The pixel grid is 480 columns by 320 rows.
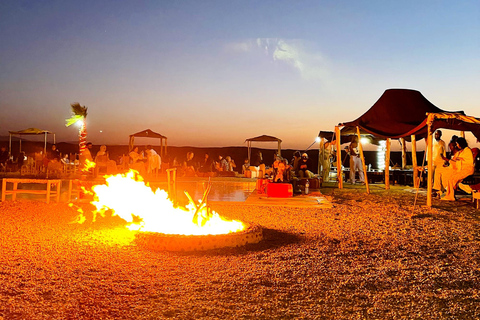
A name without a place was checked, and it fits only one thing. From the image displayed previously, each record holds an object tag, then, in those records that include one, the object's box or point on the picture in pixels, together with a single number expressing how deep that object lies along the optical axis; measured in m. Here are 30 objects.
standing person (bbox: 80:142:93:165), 14.45
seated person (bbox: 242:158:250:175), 23.25
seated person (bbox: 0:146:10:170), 20.41
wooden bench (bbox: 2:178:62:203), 10.18
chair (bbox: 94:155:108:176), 18.95
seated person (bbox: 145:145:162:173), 19.41
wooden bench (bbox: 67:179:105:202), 11.16
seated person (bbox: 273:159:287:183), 12.24
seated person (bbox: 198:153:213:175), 23.03
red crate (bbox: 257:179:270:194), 12.78
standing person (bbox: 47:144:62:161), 18.73
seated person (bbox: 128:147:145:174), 16.25
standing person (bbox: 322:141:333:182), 19.60
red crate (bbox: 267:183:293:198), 11.86
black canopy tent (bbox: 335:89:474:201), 12.40
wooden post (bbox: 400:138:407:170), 20.12
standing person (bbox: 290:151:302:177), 16.83
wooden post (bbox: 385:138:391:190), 16.28
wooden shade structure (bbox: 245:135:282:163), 25.81
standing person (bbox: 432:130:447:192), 13.01
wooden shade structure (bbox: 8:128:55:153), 26.18
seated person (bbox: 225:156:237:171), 23.91
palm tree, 16.79
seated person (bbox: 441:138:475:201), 11.20
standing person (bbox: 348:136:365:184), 19.20
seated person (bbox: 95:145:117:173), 19.10
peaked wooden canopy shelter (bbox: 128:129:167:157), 23.27
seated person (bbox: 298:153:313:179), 16.20
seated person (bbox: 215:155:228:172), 23.31
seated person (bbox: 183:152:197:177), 22.95
